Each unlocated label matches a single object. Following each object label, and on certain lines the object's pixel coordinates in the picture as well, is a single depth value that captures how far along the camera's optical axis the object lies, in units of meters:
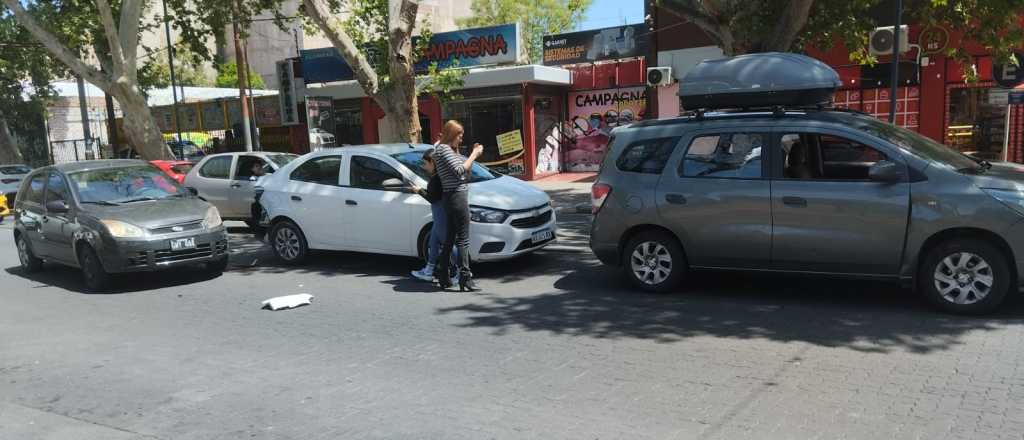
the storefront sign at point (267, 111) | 26.16
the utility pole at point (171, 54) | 23.21
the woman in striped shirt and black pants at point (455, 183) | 7.43
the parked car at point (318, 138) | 16.44
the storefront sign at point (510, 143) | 22.03
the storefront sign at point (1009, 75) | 15.87
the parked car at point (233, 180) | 13.43
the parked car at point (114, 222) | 8.54
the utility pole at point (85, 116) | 25.59
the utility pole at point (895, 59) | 9.66
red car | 15.38
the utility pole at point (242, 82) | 18.83
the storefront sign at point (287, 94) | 19.49
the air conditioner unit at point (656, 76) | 13.94
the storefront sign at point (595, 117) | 21.72
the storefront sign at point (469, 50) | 21.17
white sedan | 8.30
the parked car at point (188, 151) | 26.32
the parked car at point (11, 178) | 21.29
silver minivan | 5.87
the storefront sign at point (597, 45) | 21.00
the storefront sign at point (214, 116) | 28.12
